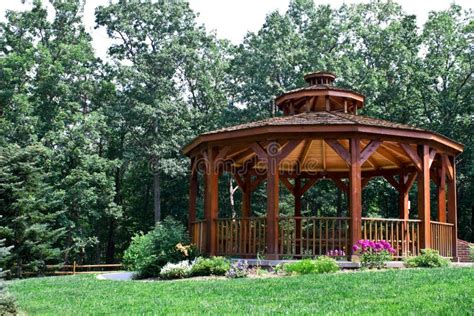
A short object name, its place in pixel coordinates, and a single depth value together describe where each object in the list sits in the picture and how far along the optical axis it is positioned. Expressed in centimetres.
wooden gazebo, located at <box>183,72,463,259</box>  1488
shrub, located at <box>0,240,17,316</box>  843
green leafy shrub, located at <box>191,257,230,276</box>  1394
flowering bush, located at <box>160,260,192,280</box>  1419
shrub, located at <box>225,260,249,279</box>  1330
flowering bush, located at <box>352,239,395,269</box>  1389
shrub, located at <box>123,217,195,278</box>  1532
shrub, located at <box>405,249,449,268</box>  1394
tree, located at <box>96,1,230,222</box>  3450
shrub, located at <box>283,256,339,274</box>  1307
